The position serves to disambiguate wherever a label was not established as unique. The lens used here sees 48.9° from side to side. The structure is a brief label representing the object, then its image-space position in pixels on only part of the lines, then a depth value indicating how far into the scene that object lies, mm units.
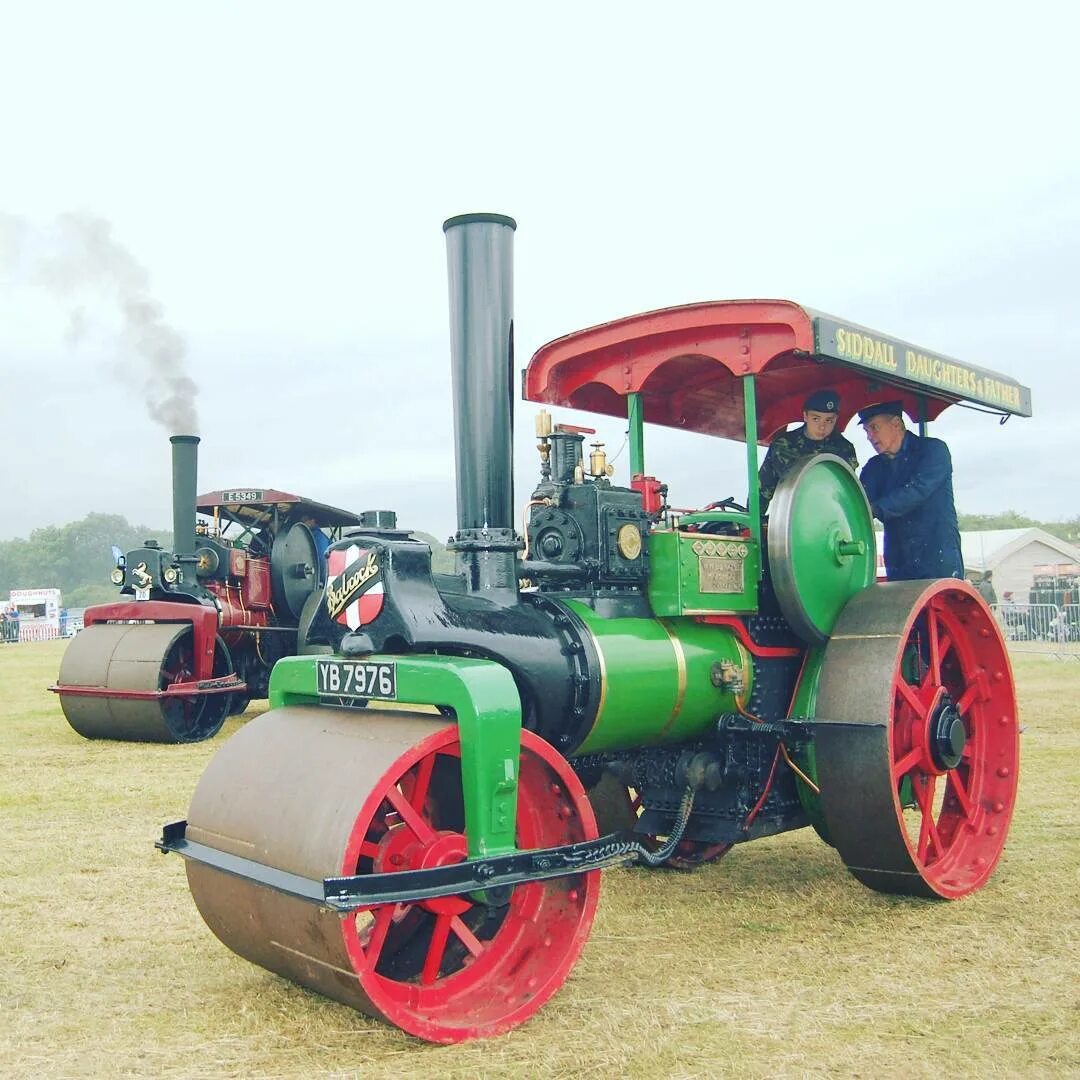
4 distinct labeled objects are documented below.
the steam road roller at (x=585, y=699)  2535
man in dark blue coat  4184
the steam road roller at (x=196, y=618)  8383
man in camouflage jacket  4062
